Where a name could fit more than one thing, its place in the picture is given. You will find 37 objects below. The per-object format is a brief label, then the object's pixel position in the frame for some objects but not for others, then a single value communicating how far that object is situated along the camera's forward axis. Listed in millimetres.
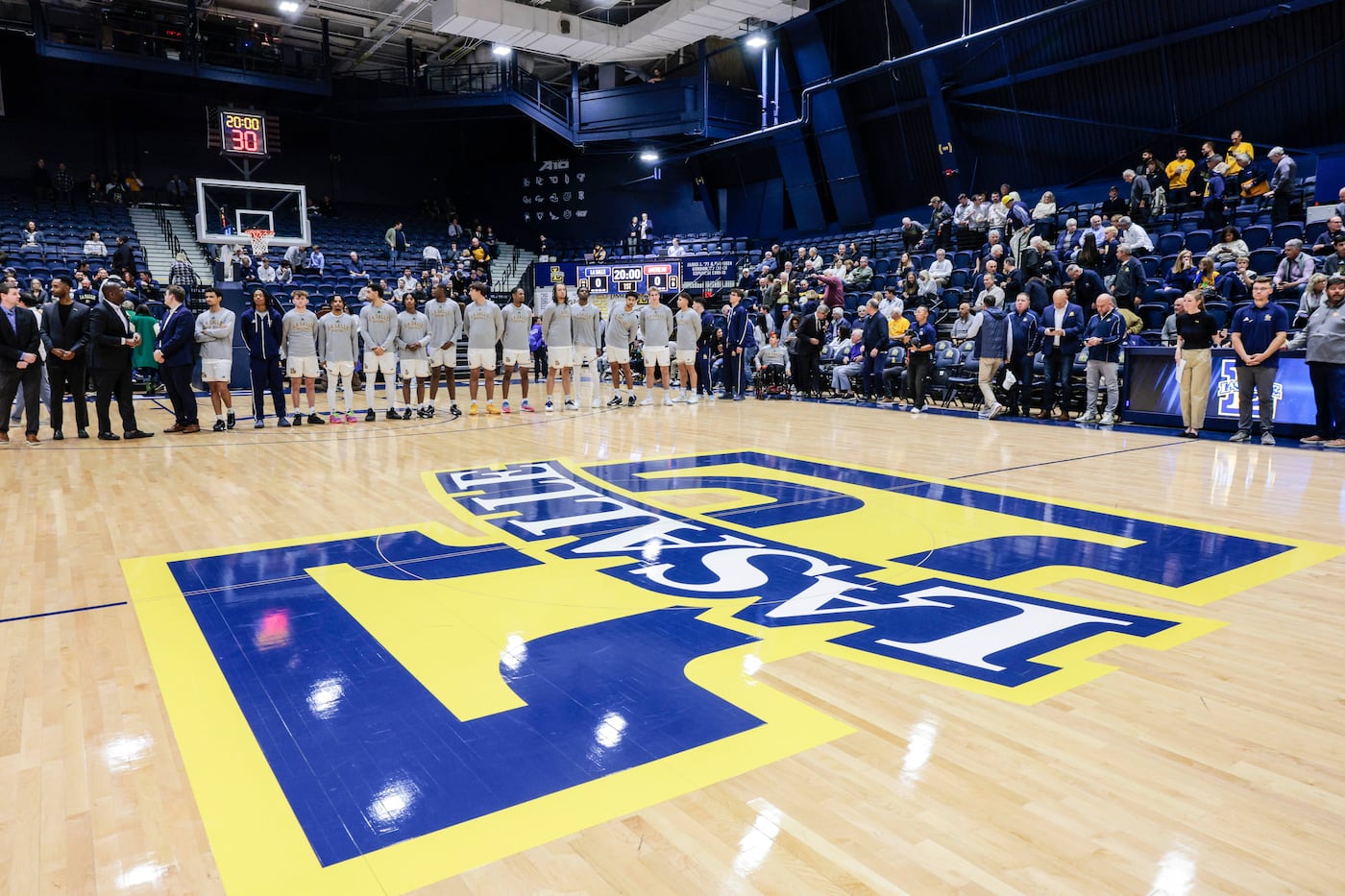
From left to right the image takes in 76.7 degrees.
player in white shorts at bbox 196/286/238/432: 8805
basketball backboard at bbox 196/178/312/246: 18062
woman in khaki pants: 8500
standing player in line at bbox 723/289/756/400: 13281
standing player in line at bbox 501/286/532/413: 10773
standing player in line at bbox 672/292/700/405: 12219
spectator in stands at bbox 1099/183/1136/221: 13221
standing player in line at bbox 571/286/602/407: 11281
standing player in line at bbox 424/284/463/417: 10453
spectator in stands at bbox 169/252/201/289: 17812
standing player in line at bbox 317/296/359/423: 9797
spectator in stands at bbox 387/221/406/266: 22172
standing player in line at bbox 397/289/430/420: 10211
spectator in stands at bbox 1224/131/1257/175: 12297
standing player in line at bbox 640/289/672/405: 11992
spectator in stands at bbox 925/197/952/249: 15813
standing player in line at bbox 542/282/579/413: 11062
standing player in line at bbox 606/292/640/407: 11852
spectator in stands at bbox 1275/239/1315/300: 9391
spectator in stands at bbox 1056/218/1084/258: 12367
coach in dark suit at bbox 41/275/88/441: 8242
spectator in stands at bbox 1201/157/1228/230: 11945
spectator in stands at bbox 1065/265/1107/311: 10359
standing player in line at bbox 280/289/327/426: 9586
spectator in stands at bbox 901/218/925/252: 16188
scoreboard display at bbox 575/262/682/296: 20969
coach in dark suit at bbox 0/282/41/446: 7895
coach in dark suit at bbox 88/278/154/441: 8141
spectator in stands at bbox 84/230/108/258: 17984
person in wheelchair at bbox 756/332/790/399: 13797
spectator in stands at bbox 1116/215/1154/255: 11641
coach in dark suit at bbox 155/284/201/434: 8406
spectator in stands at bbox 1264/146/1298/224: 11156
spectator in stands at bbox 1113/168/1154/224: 13062
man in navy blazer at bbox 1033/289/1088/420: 9789
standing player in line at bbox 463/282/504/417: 10539
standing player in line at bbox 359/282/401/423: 10109
